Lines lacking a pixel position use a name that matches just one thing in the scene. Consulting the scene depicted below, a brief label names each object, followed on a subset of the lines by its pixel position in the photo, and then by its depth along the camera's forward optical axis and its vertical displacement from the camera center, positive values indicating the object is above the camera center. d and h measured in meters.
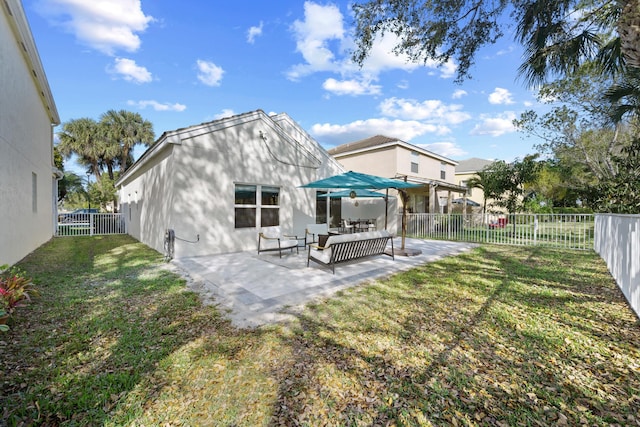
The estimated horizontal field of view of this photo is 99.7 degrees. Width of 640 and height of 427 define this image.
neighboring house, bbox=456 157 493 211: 35.00 +5.31
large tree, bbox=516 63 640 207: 14.99 +5.22
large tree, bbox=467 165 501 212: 15.76 +1.58
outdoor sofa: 6.62 -1.00
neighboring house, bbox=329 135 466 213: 19.53 +3.72
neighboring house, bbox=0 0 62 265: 6.80 +2.31
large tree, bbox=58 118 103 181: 26.48 +7.19
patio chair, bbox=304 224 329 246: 10.81 -0.78
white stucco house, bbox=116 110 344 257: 8.66 +0.95
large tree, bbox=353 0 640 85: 6.10 +4.61
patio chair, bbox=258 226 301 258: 8.73 -1.09
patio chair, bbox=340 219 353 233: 13.97 -0.90
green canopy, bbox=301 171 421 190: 8.39 +0.89
